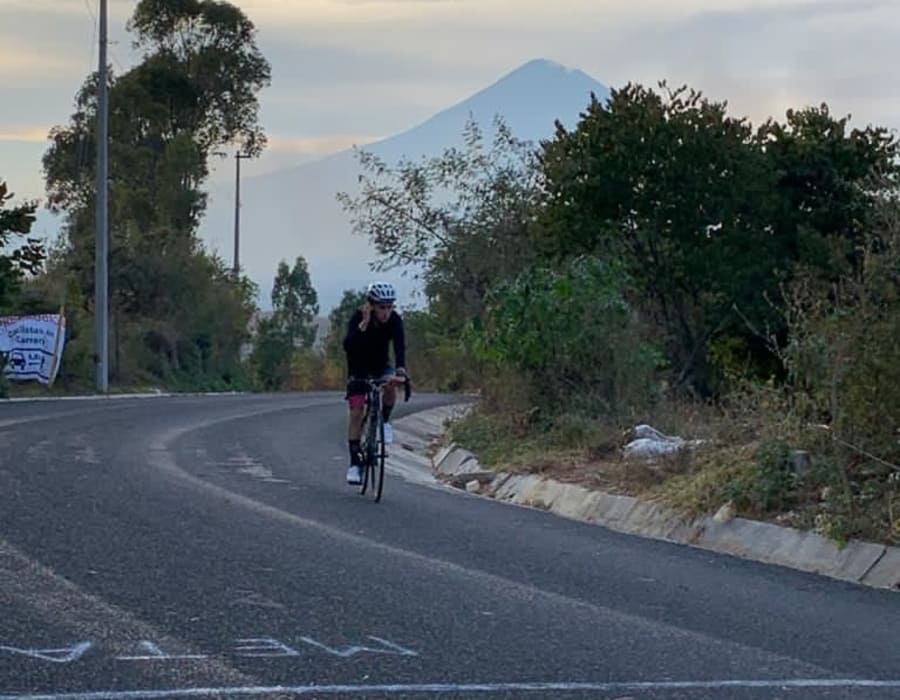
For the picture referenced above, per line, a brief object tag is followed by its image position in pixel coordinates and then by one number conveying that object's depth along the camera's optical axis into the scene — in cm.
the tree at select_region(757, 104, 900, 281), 3347
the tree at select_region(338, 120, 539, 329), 3531
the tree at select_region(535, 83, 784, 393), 3172
